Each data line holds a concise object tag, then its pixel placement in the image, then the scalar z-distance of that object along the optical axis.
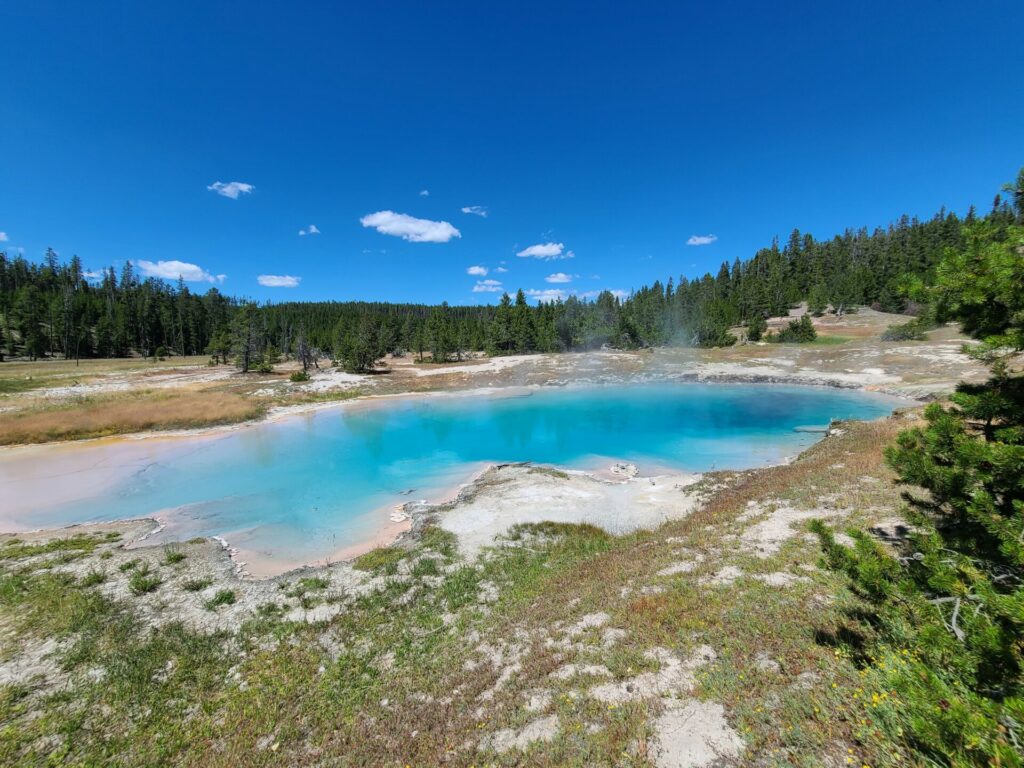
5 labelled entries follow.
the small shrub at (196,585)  11.10
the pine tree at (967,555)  2.96
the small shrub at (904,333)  57.66
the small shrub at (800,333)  69.81
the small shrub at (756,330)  76.88
